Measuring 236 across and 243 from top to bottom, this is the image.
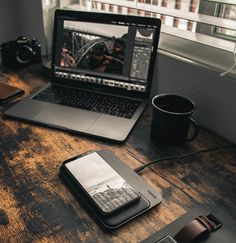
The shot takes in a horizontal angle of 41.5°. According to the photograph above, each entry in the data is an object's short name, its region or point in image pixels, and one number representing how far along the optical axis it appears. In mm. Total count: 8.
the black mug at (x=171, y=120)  820
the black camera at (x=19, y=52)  1358
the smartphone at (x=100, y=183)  635
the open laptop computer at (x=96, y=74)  959
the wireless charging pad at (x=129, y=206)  613
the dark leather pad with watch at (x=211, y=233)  577
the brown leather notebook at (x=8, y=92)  1075
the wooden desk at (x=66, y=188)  598
